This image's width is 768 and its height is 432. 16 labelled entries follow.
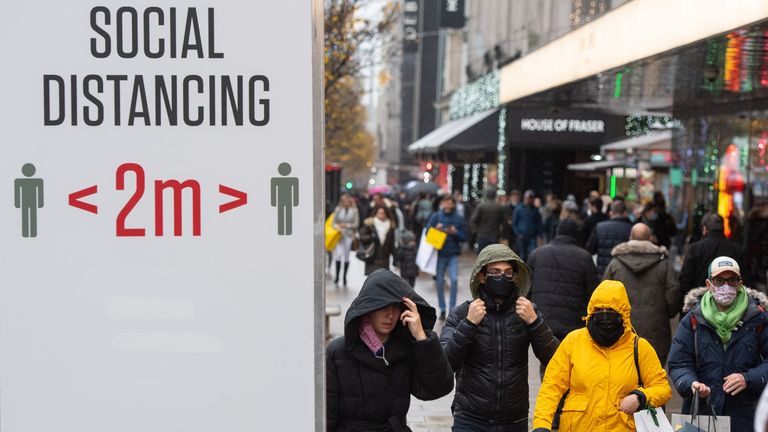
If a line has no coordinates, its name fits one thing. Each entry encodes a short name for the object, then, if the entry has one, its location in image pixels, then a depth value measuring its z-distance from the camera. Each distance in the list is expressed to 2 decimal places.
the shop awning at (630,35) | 11.71
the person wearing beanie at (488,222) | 19.34
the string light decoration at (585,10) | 17.75
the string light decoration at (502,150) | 28.88
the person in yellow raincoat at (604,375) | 5.68
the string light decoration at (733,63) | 12.18
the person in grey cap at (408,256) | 17.09
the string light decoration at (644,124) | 31.55
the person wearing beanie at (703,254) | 11.02
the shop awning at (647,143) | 24.92
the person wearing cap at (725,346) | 6.95
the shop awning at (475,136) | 29.70
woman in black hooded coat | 4.90
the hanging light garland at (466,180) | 50.16
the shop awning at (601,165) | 27.04
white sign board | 3.59
